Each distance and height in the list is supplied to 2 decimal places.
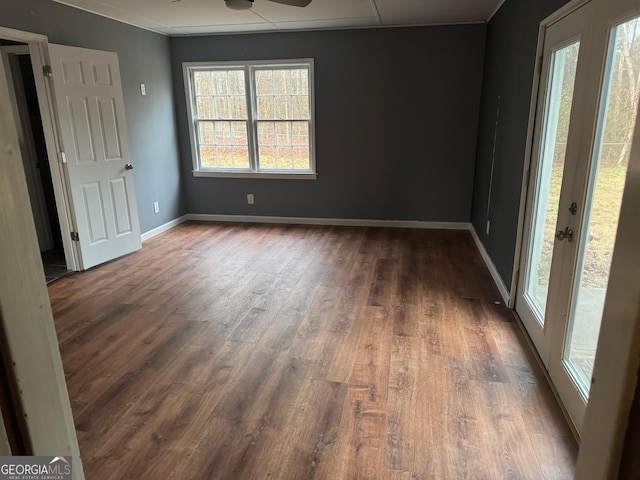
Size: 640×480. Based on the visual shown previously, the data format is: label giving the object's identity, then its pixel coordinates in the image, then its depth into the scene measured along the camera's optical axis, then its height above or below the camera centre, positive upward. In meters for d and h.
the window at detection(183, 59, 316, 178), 5.56 +0.15
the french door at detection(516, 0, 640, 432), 1.73 -0.23
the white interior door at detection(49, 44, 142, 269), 3.89 -0.17
